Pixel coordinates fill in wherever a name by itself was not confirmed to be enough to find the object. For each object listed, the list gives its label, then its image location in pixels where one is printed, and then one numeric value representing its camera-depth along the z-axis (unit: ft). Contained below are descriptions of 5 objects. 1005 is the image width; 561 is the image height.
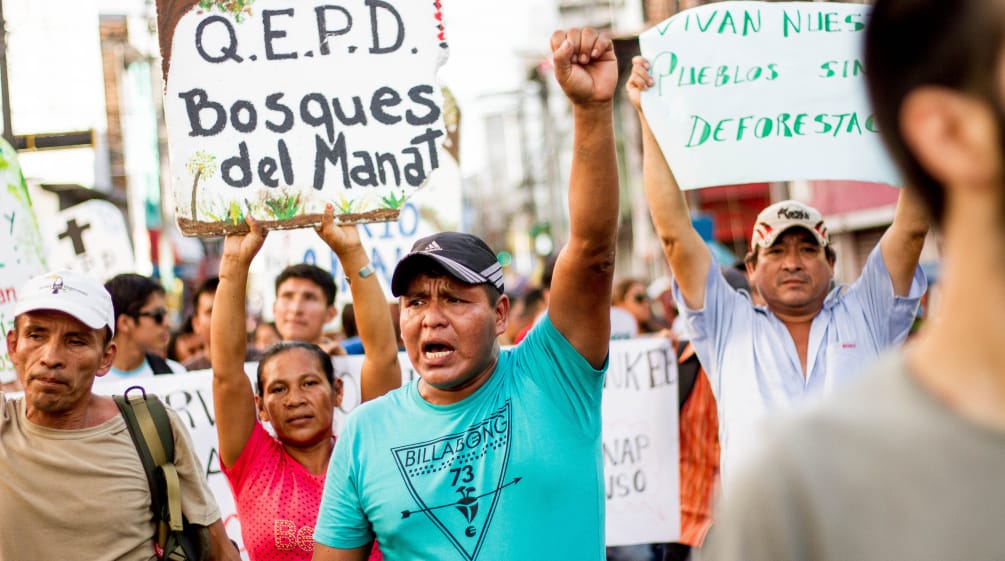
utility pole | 18.52
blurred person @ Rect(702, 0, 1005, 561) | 3.42
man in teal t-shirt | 8.61
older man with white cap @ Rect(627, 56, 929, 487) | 12.58
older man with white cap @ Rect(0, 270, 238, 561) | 10.36
